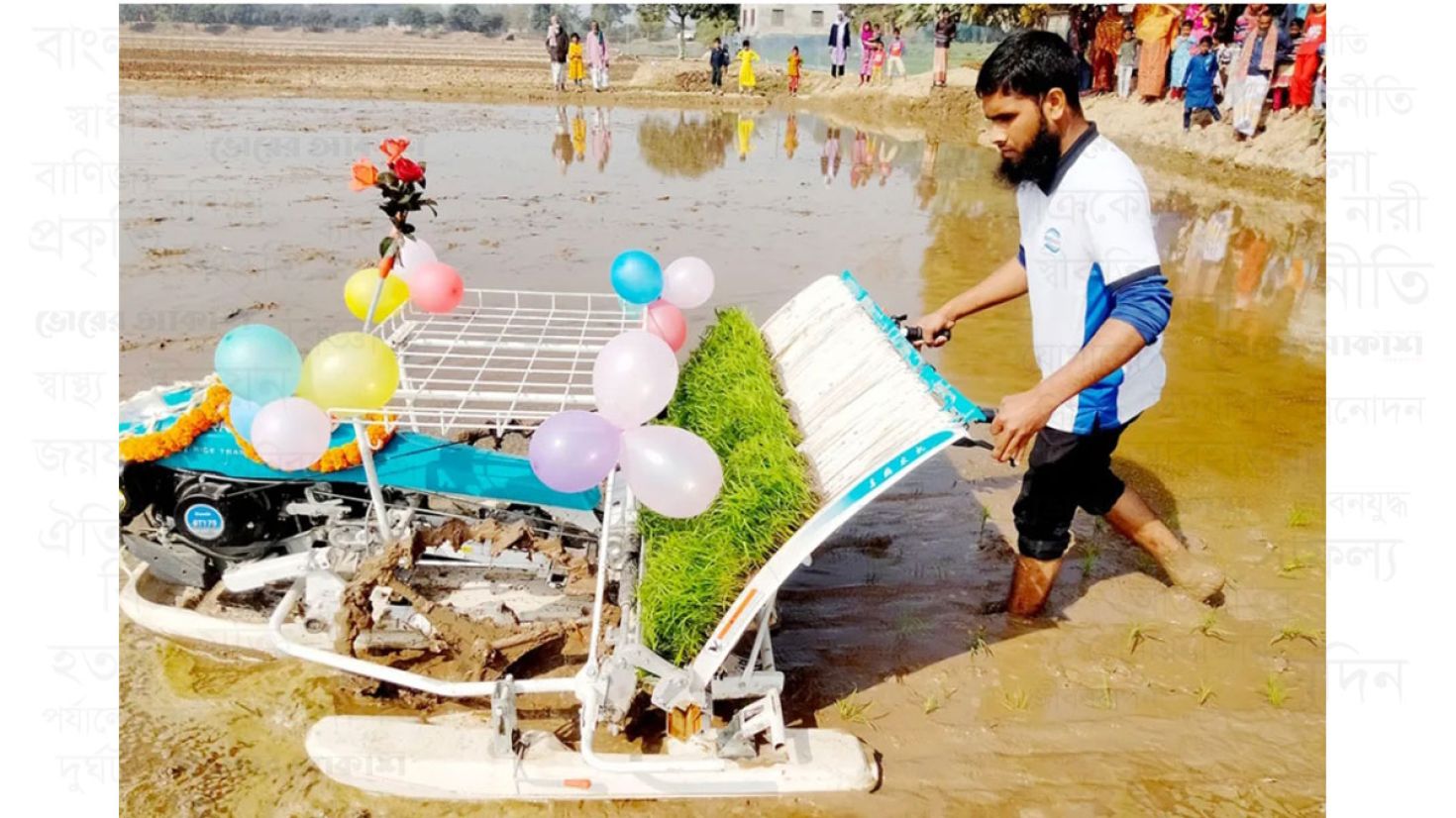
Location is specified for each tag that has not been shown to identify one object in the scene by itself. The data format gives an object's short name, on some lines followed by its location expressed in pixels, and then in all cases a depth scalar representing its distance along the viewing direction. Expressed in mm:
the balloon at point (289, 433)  2891
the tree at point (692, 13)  38812
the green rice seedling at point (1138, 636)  3896
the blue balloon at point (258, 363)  2979
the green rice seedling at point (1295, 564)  4426
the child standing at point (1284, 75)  14805
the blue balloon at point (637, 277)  4051
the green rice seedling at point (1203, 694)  3578
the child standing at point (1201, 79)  15727
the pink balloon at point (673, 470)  2805
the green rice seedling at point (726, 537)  2971
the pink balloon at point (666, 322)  4195
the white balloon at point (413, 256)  3904
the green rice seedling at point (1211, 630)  3969
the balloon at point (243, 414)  3309
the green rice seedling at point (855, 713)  3426
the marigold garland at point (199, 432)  3514
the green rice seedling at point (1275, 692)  3566
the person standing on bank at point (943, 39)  22953
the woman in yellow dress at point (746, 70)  27438
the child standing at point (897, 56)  26456
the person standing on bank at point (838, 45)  28094
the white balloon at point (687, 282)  4355
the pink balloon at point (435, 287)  3789
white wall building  40062
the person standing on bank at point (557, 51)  24984
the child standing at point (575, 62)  26578
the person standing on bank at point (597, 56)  25188
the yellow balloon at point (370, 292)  3768
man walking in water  2912
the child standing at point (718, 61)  27953
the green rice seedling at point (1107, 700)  3541
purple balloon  2826
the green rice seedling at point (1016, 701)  3521
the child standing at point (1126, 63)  19984
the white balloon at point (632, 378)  2873
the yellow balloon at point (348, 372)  2938
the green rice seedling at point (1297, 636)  3939
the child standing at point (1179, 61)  17328
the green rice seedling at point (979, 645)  3832
